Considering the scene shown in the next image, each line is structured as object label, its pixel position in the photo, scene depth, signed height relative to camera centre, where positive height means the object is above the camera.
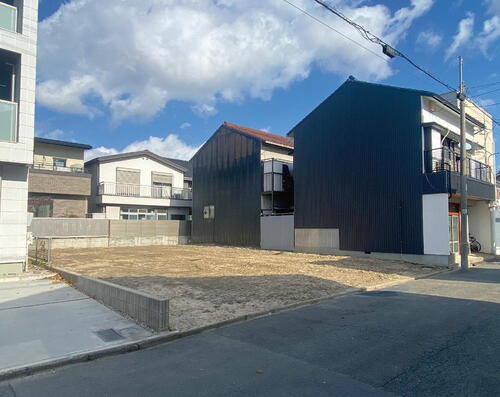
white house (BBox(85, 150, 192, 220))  31.33 +2.68
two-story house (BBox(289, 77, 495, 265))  16.88 +2.15
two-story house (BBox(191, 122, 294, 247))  25.52 +2.56
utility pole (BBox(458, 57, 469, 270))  15.48 +1.33
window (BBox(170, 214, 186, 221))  35.49 +0.18
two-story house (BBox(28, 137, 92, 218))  27.06 +2.68
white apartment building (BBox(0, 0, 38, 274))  11.11 +2.67
